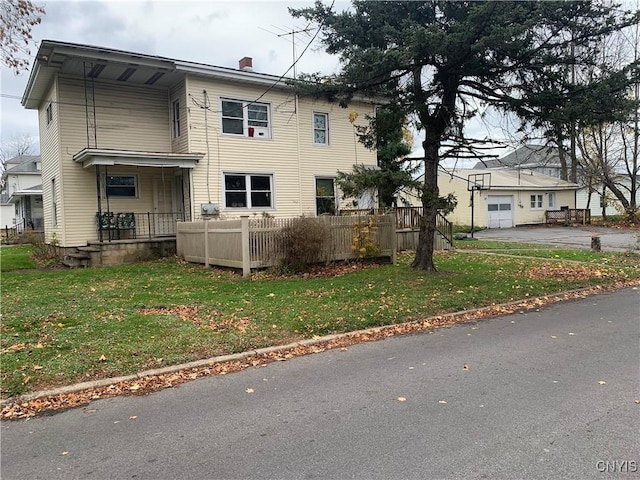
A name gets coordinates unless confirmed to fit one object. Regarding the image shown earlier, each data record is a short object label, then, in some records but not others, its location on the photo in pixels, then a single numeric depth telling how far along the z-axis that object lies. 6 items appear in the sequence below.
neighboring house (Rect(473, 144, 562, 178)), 45.53
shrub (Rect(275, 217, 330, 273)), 11.68
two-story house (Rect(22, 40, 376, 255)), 15.23
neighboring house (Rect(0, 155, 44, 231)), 29.28
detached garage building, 33.38
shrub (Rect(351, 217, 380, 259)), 12.98
